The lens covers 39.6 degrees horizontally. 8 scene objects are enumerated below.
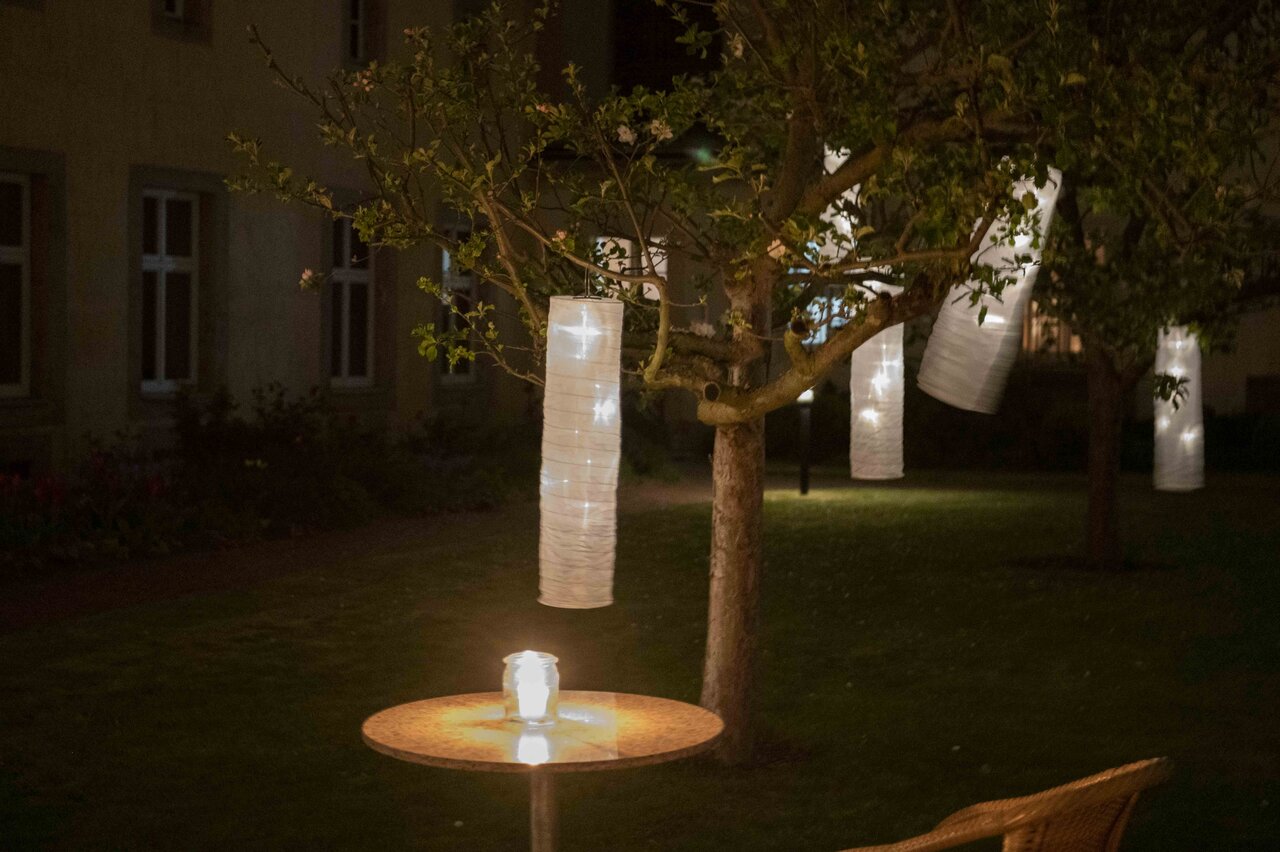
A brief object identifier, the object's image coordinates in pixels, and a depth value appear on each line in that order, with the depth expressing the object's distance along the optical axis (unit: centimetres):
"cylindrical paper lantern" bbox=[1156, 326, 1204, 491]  851
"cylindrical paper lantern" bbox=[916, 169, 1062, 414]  668
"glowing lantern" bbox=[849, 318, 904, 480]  754
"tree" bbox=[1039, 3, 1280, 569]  686
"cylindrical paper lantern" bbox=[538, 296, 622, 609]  598
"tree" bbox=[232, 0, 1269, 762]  677
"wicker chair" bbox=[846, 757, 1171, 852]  394
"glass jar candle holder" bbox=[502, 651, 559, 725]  545
